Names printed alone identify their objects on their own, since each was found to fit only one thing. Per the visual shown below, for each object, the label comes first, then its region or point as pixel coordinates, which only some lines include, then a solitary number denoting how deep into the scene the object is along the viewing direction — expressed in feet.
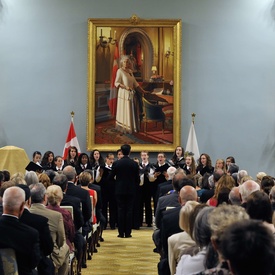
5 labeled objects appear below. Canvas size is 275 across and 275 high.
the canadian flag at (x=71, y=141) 51.75
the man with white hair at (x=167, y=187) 34.04
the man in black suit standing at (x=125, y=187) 41.24
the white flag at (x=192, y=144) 51.80
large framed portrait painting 52.95
